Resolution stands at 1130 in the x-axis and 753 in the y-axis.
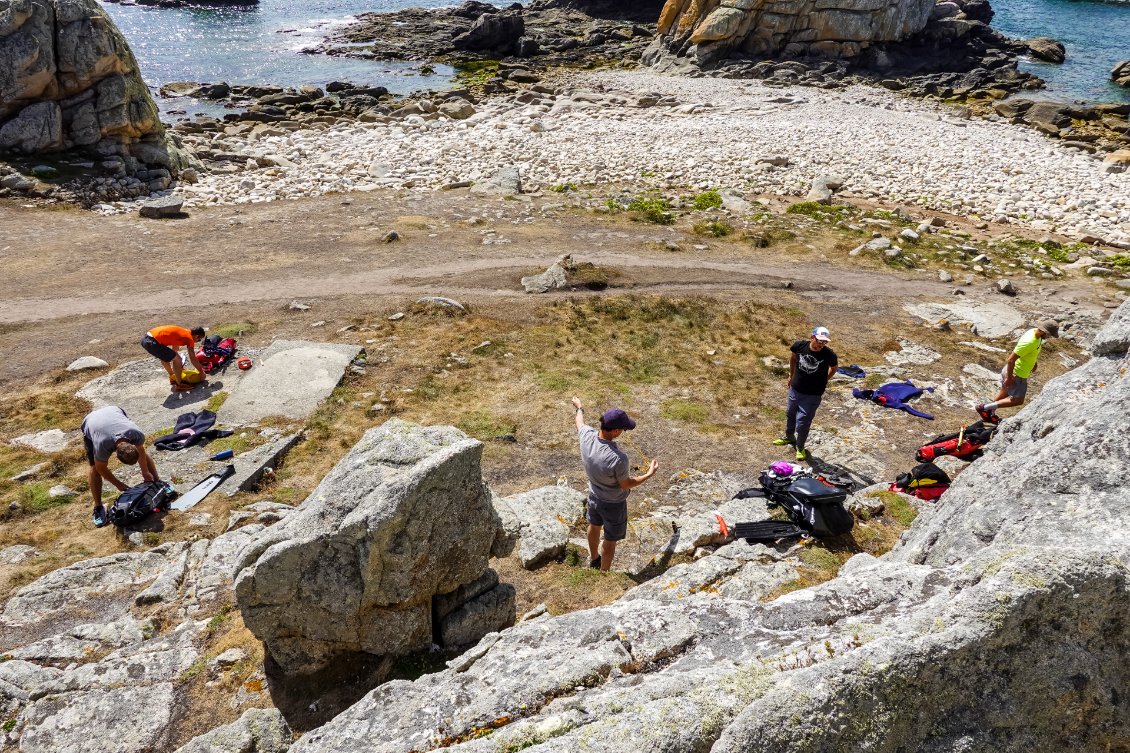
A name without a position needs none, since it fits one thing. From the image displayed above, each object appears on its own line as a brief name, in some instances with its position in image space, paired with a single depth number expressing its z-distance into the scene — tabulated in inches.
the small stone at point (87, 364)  661.3
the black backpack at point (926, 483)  455.8
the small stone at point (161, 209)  1096.2
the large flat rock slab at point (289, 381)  590.6
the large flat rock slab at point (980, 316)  789.2
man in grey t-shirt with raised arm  358.3
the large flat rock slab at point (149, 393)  585.0
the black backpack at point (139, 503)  437.4
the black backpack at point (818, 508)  398.9
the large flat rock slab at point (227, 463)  480.4
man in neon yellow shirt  558.3
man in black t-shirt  508.4
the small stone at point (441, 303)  791.1
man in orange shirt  602.5
